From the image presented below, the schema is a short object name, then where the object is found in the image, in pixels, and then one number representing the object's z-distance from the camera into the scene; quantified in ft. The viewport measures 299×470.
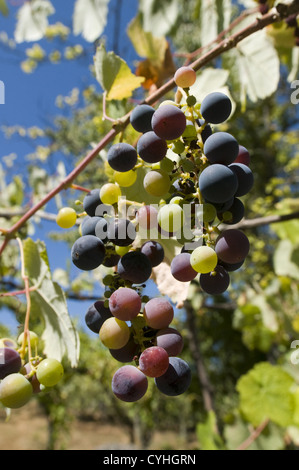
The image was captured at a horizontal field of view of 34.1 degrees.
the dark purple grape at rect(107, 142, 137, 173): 0.80
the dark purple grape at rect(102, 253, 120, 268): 0.82
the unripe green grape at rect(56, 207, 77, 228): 0.91
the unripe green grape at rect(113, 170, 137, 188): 0.86
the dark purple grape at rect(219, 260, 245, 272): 0.75
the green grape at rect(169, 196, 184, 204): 0.75
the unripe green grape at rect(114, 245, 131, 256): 0.79
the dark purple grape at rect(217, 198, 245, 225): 0.76
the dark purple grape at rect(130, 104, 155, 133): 0.83
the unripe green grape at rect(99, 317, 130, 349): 0.72
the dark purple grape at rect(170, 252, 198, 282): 0.74
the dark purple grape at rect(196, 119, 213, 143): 0.79
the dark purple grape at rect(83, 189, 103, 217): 0.85
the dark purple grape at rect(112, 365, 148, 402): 0.69
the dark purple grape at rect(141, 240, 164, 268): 0.80
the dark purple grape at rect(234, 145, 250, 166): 0.81
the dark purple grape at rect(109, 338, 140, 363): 0.75
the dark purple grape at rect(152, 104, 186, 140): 0.73
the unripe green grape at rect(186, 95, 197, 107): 0.77
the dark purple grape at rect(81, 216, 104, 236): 0.80
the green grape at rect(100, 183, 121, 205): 0.82
